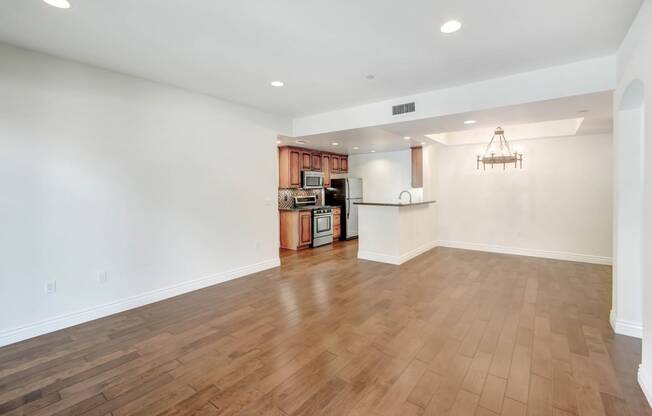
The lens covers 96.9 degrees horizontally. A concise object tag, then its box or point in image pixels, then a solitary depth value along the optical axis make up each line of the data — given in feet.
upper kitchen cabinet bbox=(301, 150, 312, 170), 22.94
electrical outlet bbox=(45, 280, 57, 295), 9.49
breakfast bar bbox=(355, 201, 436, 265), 17.71
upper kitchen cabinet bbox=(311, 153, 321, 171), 23.90
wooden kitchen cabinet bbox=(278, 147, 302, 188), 21.83
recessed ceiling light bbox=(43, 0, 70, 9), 6.75
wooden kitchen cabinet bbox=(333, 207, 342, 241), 25.23
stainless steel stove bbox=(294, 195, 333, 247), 22.86
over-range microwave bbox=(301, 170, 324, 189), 22.86
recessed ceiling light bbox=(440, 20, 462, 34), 7.63
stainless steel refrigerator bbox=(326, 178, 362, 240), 25.52
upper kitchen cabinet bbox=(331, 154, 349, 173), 26.20
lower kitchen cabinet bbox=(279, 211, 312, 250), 21.93
